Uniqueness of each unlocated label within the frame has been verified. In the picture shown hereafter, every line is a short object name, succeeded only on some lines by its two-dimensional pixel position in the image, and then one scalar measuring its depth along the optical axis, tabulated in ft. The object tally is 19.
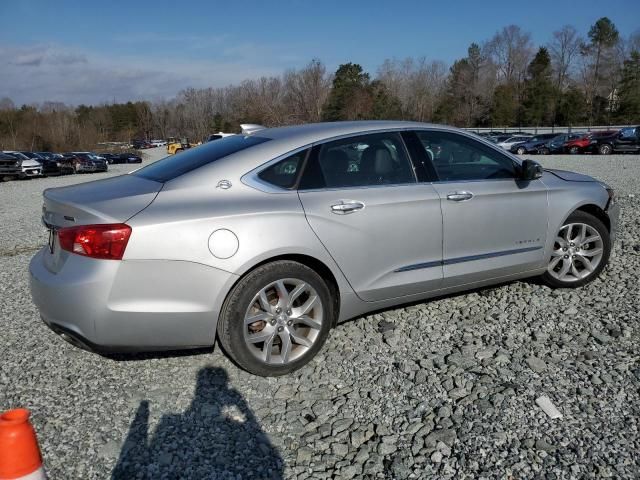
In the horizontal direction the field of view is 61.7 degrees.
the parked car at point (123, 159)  176.43
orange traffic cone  5.52
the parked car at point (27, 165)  93.15
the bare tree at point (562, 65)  264.93
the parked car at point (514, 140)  142.92
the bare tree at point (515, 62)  277.64
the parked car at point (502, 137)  148.56
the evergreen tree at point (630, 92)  207.21
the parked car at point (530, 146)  128.98
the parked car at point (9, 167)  89.12
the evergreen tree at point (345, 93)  153.38
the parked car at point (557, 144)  122.83
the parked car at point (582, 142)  115.24
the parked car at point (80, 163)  116.98
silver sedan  9.96
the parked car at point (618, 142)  106.93
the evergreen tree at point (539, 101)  232.94
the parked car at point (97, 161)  122.31
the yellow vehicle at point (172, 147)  208.91
